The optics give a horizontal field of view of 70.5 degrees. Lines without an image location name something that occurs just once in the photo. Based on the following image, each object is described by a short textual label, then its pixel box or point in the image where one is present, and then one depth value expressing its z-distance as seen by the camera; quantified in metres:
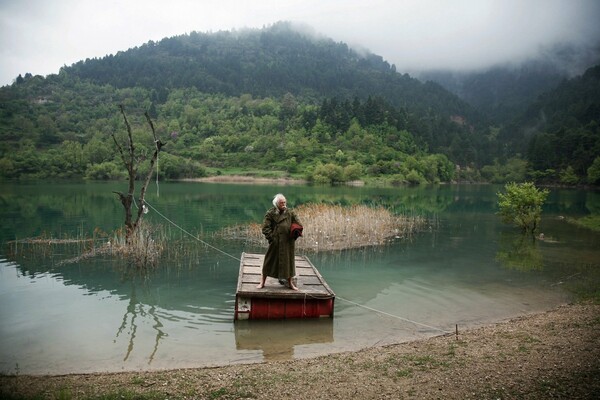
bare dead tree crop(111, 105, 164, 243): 17.47
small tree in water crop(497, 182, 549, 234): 28.06
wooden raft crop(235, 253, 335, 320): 10.91
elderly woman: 11.00
